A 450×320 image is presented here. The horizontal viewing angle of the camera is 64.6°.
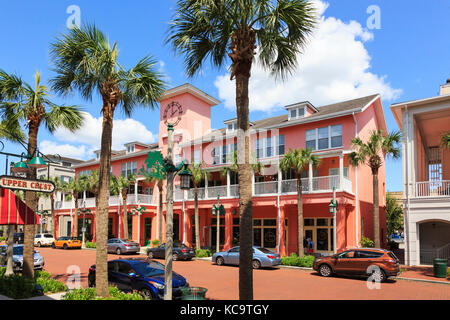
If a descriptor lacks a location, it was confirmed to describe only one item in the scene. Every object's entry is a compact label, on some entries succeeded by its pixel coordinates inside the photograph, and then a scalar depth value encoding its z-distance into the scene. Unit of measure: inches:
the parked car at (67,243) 1429.6
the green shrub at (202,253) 1086.4
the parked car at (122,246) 1180.7
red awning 383.2
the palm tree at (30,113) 518.0
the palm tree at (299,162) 946.7
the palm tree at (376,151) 875.4
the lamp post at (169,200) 317.4
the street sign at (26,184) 332.7
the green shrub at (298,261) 835.4
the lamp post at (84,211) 1506.0
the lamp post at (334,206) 875.3
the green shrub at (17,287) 452.2
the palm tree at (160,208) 1288.1
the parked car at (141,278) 433.4
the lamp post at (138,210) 1380.9
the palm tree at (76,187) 1633.1
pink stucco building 1051.9
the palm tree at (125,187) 1414.9
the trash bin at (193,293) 346.3
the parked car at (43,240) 1587.2
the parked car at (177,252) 1012.5
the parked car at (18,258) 748.0
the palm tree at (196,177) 1159.6
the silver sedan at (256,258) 816.9
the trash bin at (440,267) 684.1
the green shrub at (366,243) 969.7
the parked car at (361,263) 643.5
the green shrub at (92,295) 390.3
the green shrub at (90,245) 1451.8
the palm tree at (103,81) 401.7
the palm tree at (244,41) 324.8
